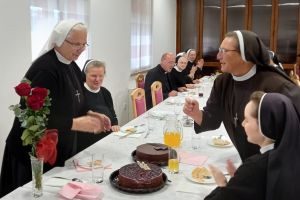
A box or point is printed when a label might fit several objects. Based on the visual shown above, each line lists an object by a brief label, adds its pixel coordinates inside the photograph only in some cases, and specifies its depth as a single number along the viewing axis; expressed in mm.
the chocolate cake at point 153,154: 2238
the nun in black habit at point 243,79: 2246
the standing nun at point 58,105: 2266
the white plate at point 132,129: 3006
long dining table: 1845
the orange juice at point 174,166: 2137
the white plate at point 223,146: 2650
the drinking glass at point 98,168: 2008
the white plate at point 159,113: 3648
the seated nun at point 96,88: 3654
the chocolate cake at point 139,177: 1861
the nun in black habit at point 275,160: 1424
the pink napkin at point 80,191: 1761
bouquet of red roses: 1614
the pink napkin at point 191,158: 2318
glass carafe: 2482
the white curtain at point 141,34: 7113
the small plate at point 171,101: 4562
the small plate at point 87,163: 2179
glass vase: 1754
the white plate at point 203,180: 1979
